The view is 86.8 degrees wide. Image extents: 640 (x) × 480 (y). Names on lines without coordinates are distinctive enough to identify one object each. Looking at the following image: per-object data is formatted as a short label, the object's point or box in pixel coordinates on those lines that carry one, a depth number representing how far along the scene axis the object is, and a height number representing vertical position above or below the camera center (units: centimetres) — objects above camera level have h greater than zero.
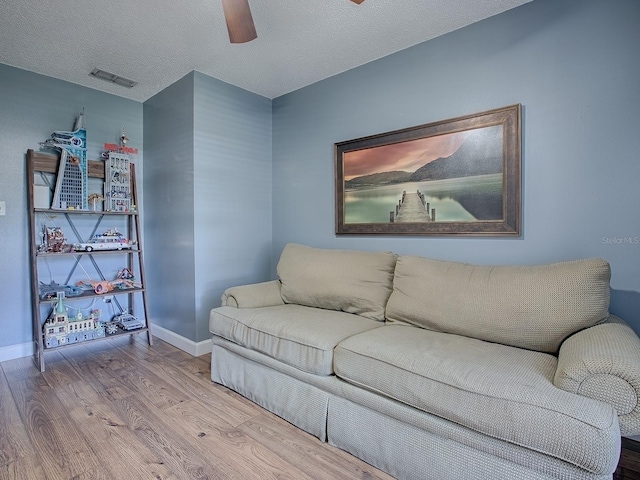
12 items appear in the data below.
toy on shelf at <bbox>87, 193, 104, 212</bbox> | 304 +31
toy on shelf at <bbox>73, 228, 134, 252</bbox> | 286 -8
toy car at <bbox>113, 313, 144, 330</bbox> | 307 -82
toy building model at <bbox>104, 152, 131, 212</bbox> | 308 +47
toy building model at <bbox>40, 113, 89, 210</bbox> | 281 +56
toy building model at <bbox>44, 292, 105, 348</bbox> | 269 -78
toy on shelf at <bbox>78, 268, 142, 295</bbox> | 290 -45
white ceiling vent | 282 +135
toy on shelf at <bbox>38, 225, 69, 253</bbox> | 276 -6
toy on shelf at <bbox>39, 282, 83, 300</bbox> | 274 -47
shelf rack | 265 -16
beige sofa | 109 -56
